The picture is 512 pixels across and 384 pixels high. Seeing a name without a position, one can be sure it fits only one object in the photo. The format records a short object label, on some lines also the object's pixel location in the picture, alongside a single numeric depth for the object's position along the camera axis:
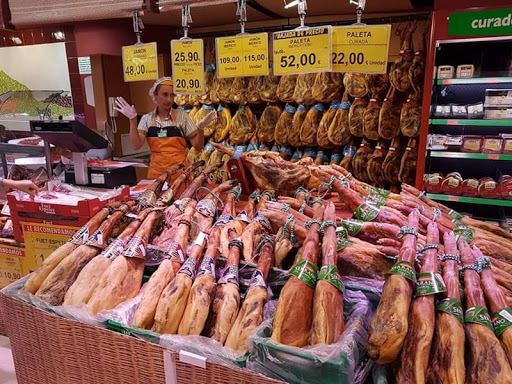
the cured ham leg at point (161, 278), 1.54
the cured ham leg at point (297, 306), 1.31
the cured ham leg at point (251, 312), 1.40
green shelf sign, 3.15
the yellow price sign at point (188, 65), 2.67
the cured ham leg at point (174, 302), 1.51
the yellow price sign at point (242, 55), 2.45
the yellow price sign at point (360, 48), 2.23
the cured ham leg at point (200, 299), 1.48
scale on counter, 2.88
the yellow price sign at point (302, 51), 2.25
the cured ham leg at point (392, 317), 1.17
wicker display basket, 1.38
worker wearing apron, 4.71
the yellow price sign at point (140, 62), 2.81
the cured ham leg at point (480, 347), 1.10
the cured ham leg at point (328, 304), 1.27
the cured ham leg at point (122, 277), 1.65
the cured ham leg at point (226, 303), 1.45
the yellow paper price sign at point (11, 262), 2.78
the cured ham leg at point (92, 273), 1.69
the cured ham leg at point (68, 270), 1.75
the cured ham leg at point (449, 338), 1.14
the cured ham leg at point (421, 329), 1.15
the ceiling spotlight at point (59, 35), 6.66
